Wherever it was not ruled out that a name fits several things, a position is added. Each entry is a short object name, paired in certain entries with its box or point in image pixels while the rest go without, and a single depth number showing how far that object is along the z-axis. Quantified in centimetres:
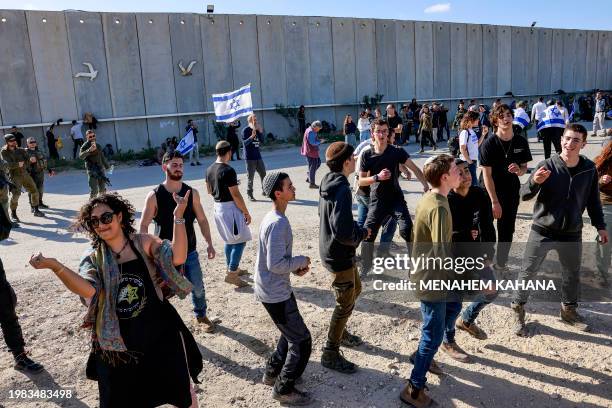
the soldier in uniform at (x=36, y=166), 1033
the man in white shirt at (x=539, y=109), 1680
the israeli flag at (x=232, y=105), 1164
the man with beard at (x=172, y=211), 451
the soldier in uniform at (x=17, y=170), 980
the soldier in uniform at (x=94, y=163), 1028
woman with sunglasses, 284
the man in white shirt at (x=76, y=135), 1911
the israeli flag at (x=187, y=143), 702
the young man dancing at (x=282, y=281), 348
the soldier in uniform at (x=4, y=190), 635
